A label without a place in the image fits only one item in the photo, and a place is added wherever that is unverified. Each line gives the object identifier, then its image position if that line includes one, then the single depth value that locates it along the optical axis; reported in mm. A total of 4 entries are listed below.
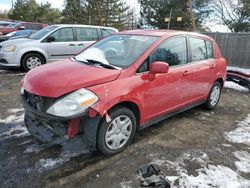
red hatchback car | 2190
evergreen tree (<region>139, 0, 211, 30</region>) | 22134
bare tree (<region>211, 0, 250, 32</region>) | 19797
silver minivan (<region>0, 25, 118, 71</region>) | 5863
